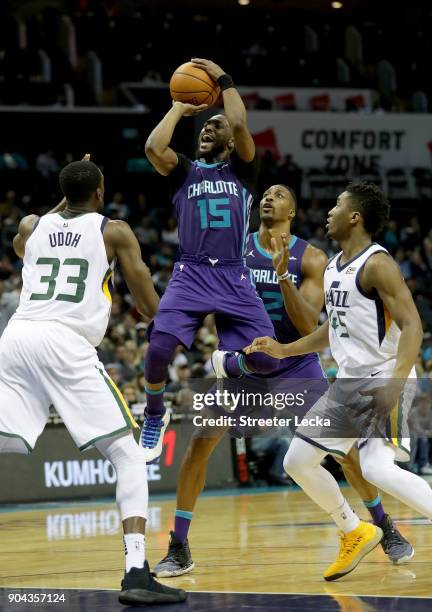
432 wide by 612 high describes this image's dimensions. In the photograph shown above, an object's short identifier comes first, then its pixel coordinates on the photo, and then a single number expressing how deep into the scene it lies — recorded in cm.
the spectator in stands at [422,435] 1476
